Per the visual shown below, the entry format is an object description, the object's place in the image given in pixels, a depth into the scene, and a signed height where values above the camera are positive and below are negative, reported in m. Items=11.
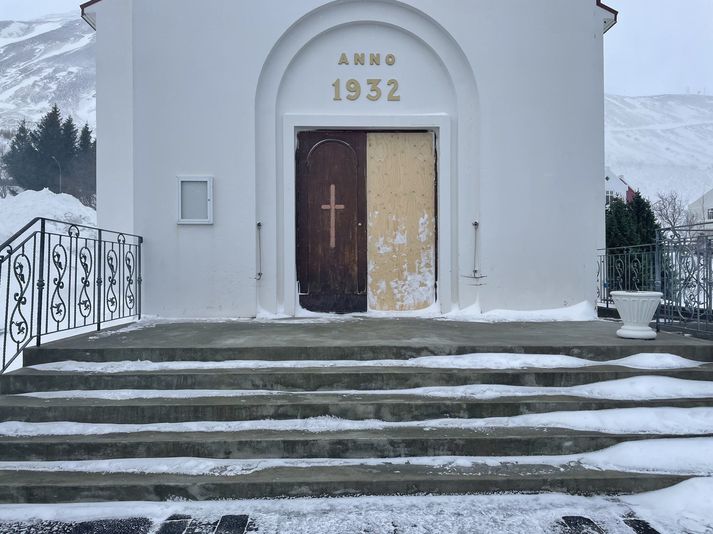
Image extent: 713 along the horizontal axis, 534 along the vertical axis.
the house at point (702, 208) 43.71 +5.00
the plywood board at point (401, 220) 6.98 +0.63
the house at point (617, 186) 37.91 +6.16
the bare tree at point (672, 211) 44.78 +4.88
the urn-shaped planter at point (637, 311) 4.73 -0.48
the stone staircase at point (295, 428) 3.16 -1.21
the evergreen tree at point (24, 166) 33.34 +6.95
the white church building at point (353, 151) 6.59 +1.58
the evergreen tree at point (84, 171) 32.59 +6.52
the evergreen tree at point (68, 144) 33.41 +8.46
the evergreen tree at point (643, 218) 13.18 +1.21
